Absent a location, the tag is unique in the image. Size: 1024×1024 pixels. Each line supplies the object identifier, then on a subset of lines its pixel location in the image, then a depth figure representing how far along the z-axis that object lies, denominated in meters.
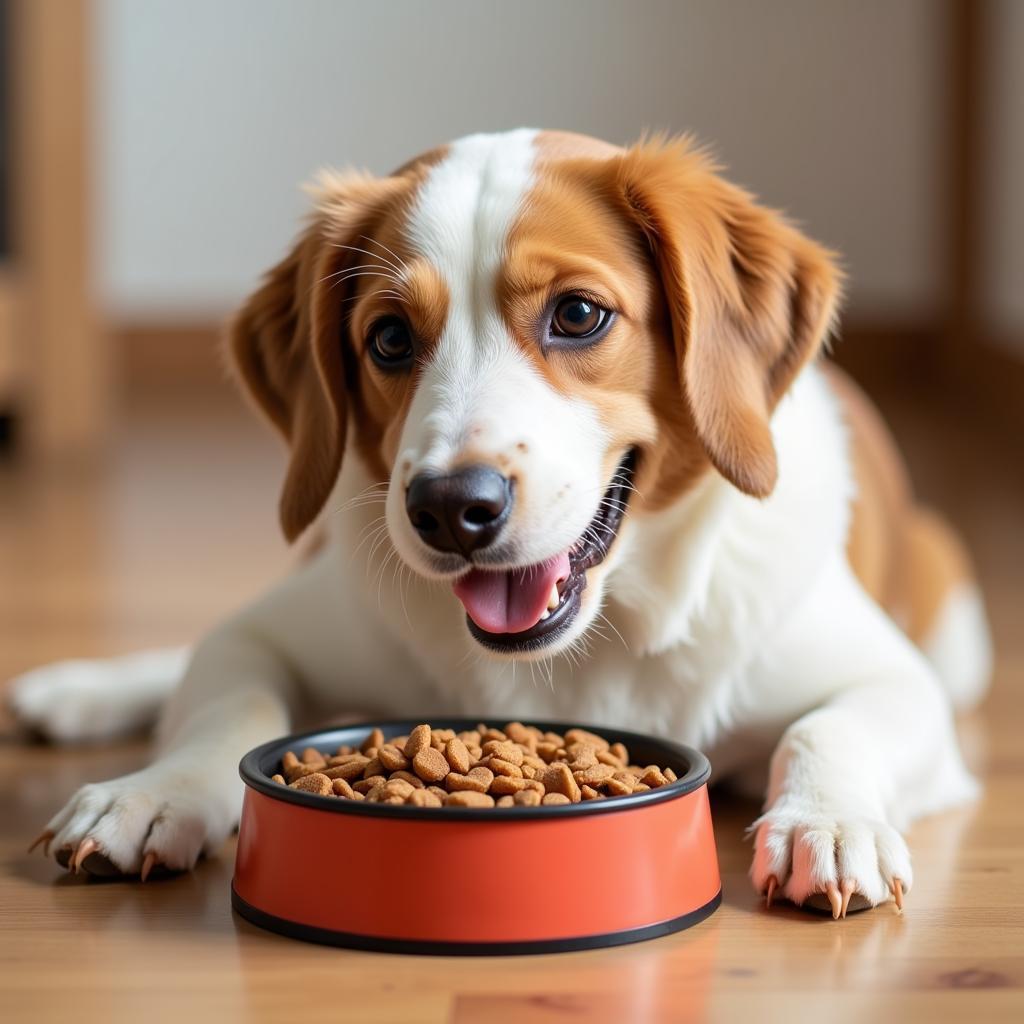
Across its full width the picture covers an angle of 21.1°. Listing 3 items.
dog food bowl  0.98
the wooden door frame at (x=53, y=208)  5.64
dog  1.08
